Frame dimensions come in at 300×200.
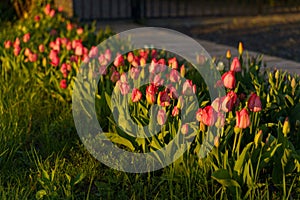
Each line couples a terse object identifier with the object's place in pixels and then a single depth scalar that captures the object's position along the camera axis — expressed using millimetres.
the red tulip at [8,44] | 5262
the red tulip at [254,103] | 3107
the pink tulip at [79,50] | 4758
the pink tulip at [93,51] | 4509
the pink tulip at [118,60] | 4219
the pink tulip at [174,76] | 3742
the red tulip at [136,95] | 3459
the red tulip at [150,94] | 3365
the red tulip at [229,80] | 3403
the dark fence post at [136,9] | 10547
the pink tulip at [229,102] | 3104
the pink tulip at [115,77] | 4191
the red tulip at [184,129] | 3129
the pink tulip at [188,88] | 3440
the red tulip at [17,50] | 5078
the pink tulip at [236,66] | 3767
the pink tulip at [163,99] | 3395
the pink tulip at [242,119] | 2898
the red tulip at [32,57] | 4914
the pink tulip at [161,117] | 3154
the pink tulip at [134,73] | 3920
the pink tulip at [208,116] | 3000
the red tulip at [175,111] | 3291
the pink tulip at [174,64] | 3918
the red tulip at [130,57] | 4329
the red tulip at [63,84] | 4488
